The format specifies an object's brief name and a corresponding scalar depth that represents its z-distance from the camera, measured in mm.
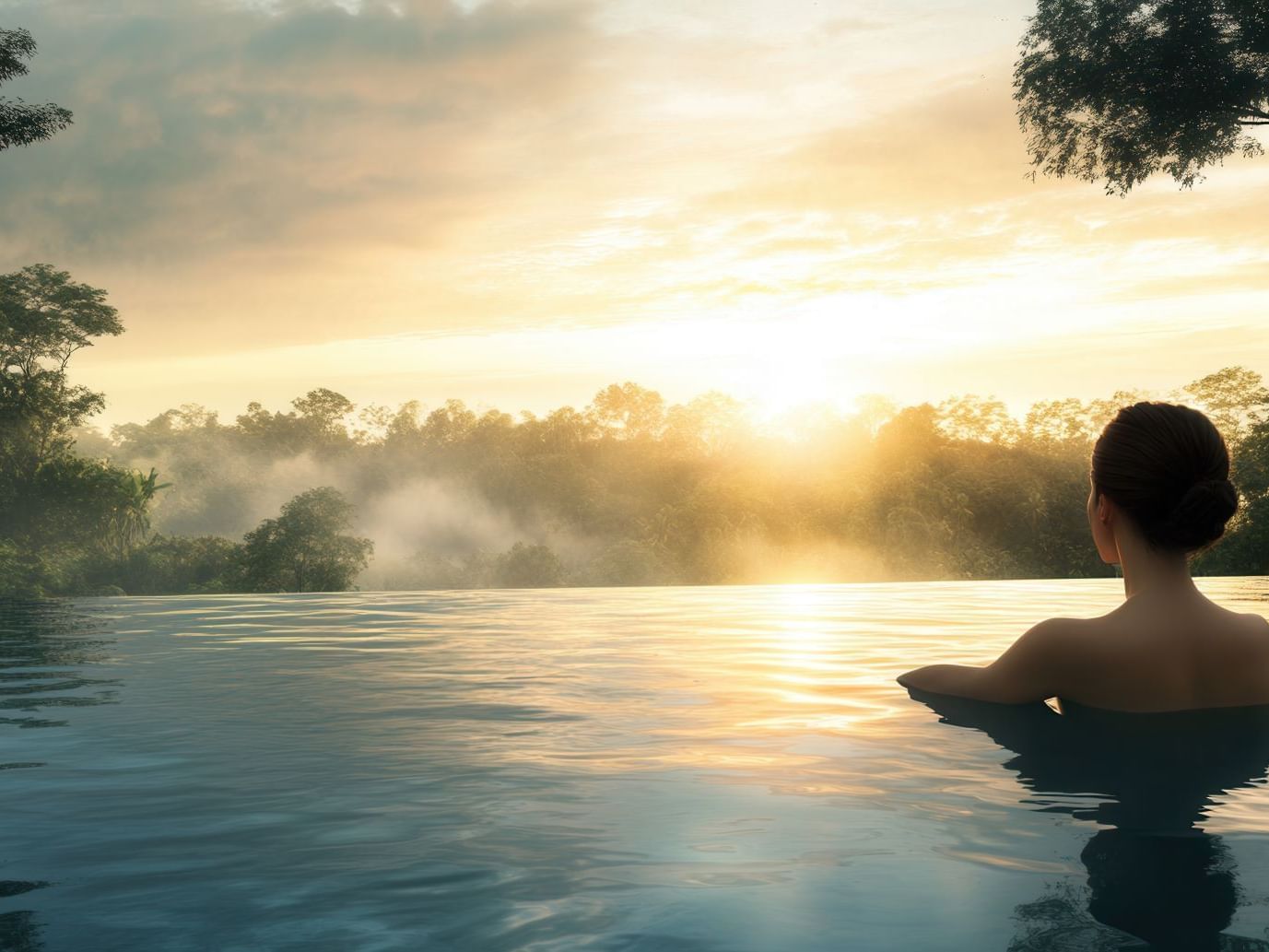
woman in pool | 3270
